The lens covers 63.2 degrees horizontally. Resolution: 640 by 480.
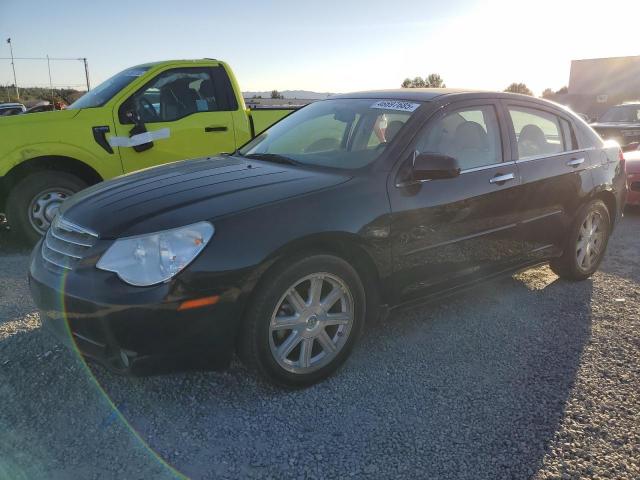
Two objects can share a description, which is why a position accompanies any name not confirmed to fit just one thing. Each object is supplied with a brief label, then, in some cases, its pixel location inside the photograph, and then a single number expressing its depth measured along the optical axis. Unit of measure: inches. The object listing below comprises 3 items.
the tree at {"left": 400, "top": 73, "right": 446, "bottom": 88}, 1382.4
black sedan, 97.0
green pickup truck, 204.8
